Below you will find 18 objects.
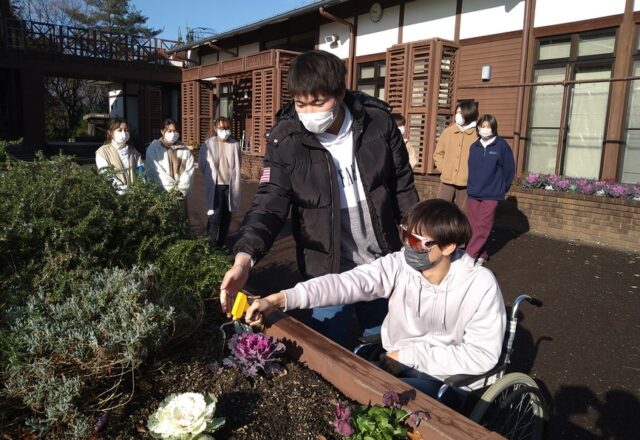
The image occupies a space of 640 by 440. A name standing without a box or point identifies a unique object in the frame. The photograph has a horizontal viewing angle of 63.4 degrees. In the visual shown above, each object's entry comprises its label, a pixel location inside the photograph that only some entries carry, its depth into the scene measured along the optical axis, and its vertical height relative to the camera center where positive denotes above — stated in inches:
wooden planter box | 66.2 -36.0
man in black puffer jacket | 98.2 -8.9
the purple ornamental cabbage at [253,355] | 82.5 -35.2
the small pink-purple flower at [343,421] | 63.6 -35.1
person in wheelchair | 88.9 -28.0
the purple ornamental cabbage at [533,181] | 339.3 -24.3
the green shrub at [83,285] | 70.3 -27.9
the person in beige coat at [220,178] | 255.0 -22.5
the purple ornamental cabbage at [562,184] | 323.3 -24.9
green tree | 1520.7 +327.7
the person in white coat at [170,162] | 228.1 -14.0
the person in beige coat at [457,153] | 258.5 -6.4
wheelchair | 84.7 -44.5
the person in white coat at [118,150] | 212.4 -9.1
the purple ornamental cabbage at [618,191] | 296.9 -25.3
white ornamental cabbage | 61.9 -34.5
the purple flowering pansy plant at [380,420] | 64.5 -35.8
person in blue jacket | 240.2 -15.2
